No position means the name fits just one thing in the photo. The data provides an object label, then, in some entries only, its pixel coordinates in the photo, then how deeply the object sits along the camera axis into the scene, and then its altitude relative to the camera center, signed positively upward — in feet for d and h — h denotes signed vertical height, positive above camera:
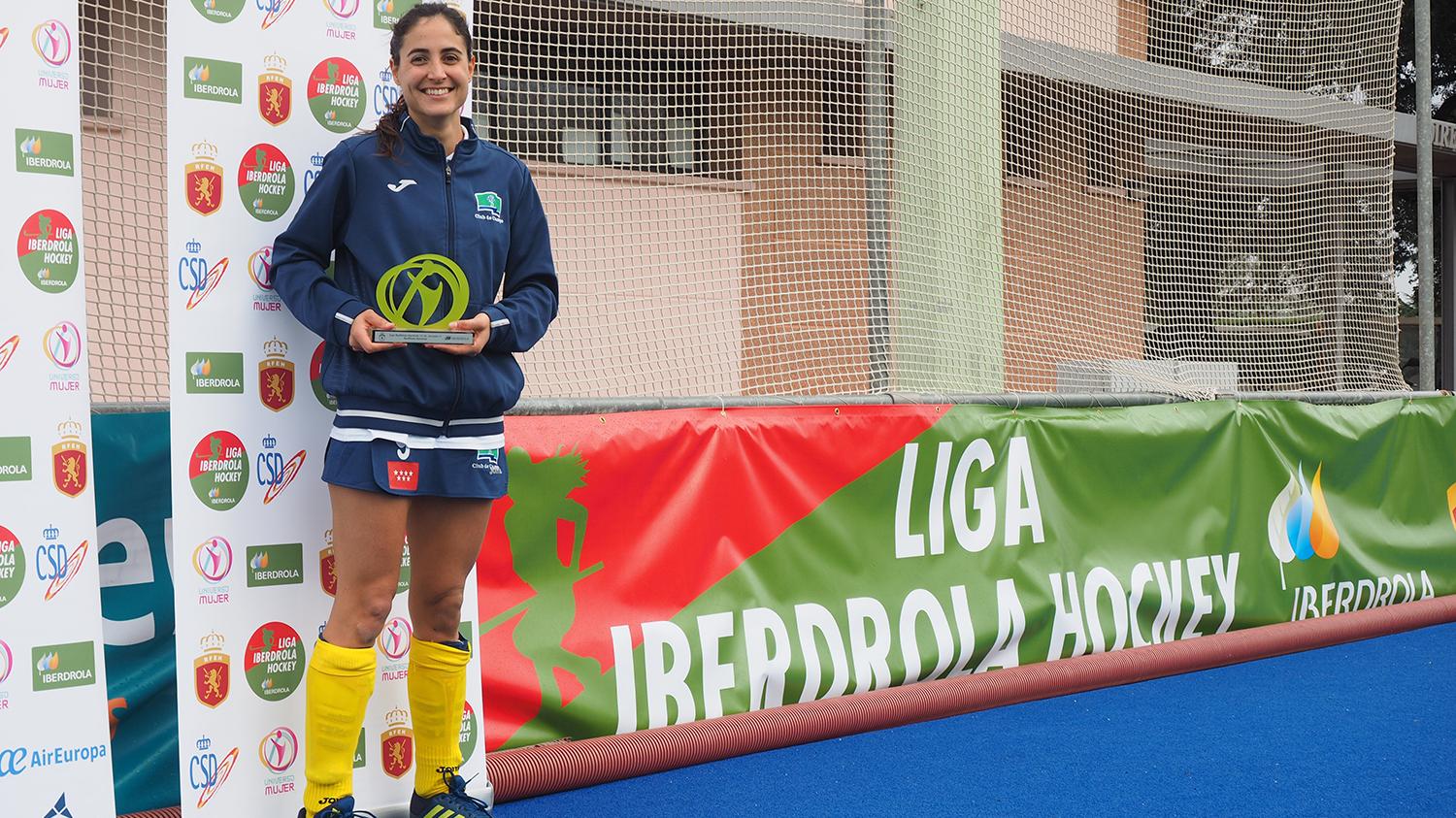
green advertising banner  12.80 -2.09
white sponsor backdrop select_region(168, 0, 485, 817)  9.66 -0.16
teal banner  10.87 -1.89
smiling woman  9.29 +0.24
